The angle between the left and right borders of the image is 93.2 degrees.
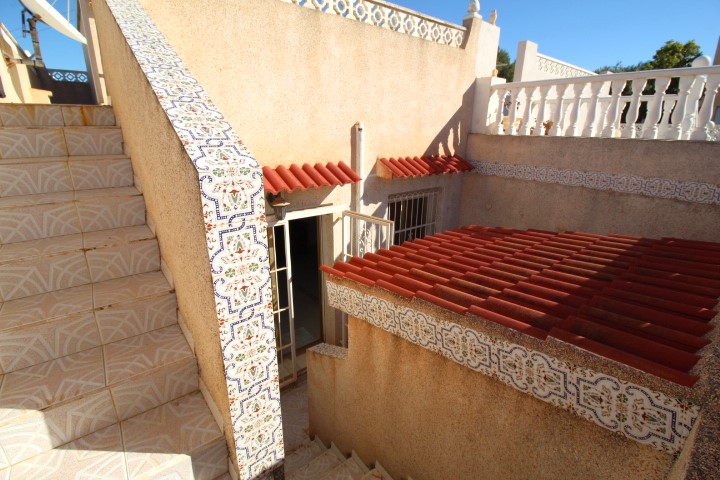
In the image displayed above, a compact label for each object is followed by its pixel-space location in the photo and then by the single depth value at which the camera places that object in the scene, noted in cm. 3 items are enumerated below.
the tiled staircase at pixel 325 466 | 332
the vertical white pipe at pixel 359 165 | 532
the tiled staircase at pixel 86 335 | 188
